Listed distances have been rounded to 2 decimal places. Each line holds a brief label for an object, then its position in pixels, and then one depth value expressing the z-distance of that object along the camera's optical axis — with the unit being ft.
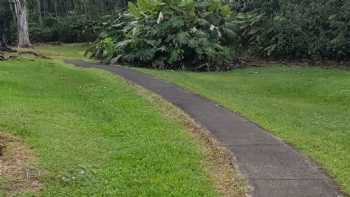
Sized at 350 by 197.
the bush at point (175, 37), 65.82
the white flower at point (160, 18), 68.46
